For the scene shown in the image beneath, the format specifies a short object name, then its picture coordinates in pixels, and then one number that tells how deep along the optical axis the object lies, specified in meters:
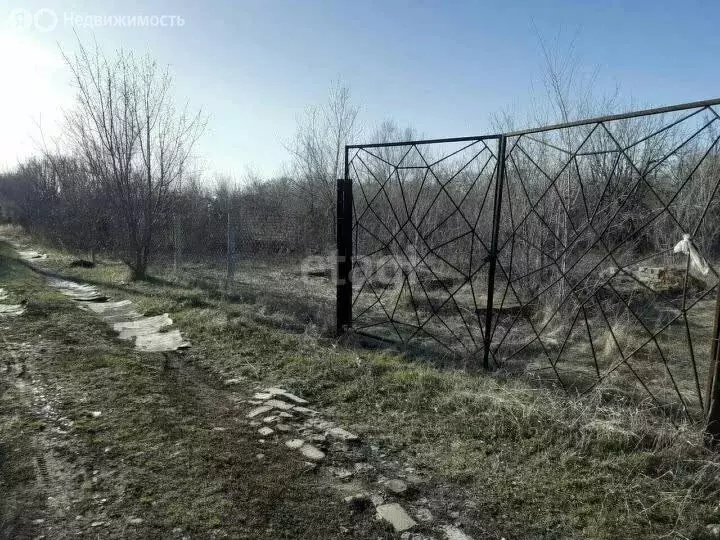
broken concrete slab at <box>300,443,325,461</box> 2.99
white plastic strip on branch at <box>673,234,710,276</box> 3.40
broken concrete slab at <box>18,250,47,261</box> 16.38
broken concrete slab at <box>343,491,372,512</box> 2.47
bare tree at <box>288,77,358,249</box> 14.95
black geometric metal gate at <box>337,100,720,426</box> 4.73
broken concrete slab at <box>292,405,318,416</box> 3.67
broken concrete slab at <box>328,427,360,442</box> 3.25
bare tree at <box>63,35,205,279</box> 10.59
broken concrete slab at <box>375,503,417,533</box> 2.31
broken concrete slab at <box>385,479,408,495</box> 2.62
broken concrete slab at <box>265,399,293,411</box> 3.73
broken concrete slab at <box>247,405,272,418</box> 3.61
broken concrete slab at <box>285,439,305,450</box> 3.12
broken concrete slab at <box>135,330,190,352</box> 5.51
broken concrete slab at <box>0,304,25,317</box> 6.81
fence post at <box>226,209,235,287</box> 9.95
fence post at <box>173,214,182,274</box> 12.09
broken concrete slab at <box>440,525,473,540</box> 2.25
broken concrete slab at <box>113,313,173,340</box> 6.29
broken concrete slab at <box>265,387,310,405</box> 3.88
